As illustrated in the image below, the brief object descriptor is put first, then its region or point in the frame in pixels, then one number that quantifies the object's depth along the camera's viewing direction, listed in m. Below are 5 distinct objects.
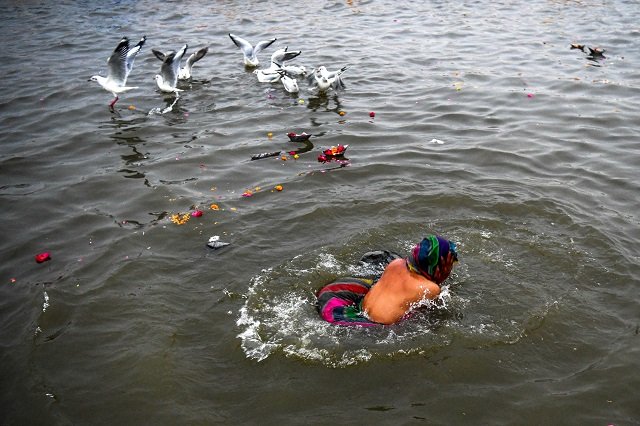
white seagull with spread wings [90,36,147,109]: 9.66
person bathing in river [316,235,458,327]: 4.29
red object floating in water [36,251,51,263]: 5.60
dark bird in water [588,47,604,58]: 11.44
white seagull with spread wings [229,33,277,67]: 11.86
